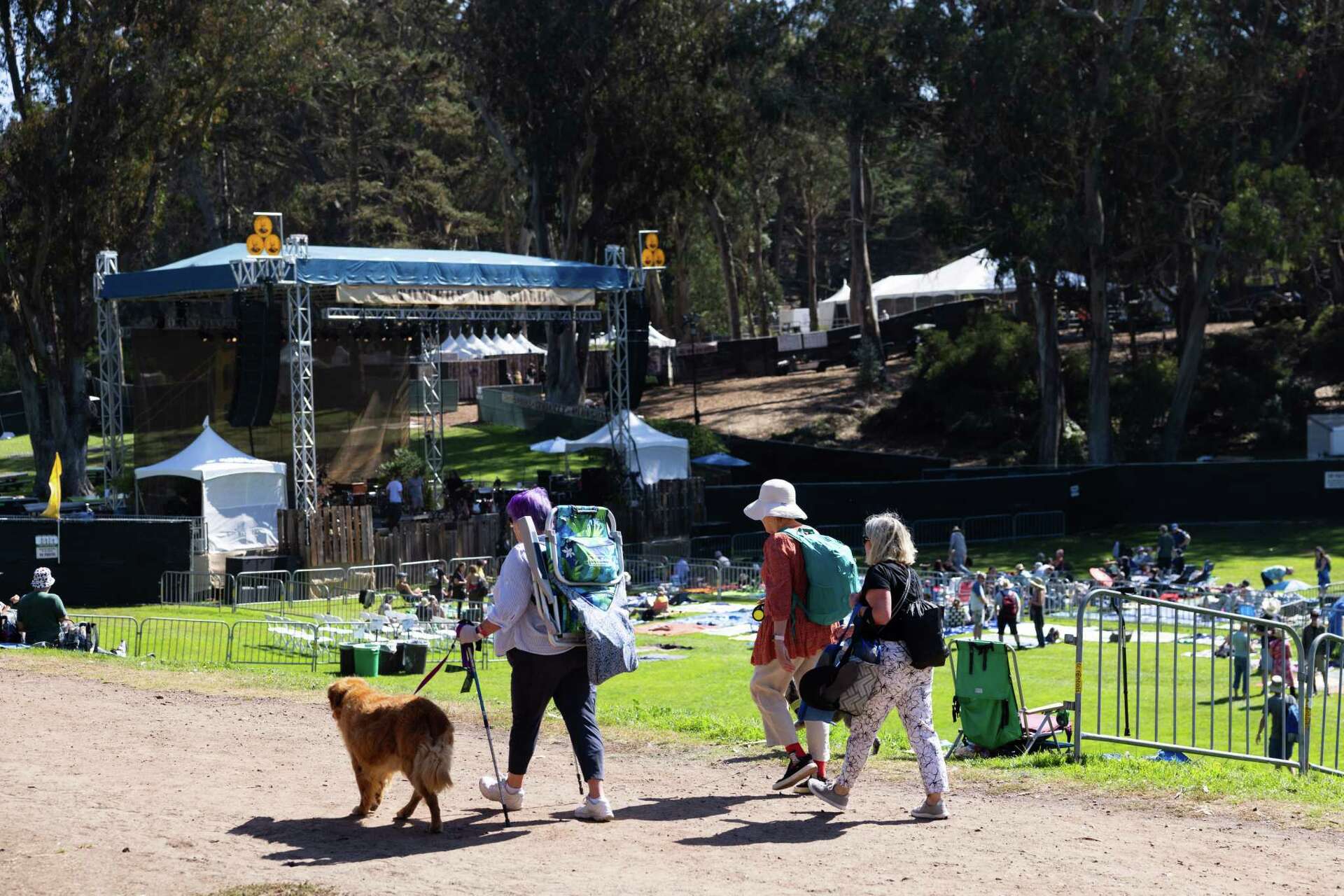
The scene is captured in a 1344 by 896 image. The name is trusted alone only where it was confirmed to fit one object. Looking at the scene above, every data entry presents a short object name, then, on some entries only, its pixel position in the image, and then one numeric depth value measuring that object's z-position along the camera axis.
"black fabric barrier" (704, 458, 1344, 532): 31.36
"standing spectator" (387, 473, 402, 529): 28.50
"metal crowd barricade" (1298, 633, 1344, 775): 9.44
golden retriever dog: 7.01
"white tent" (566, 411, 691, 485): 31.31
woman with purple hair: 6.99
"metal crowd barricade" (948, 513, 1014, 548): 31.75
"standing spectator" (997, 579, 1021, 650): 20.16
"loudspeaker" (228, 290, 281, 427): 26.25
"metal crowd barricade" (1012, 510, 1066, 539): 32.38
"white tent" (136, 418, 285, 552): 26.12
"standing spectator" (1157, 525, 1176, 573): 26.23
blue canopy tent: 26.11
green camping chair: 8.84
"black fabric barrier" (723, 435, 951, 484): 37.91
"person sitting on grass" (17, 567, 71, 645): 14.95
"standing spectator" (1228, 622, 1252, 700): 14.76
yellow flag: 19.33
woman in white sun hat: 7.37
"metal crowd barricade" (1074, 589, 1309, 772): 8.67
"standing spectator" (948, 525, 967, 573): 26.28
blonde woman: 7.00
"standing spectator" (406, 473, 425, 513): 31.91
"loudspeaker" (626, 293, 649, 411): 31.02
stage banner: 27.02
